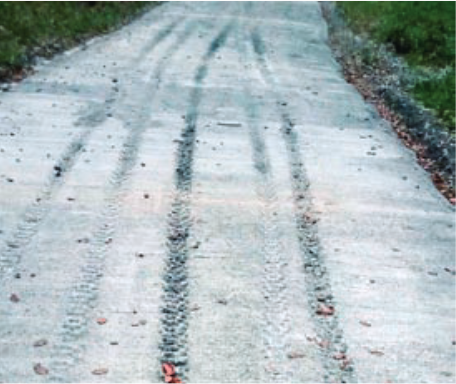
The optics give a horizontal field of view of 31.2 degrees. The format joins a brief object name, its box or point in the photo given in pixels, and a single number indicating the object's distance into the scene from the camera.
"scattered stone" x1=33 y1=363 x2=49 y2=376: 5.35
